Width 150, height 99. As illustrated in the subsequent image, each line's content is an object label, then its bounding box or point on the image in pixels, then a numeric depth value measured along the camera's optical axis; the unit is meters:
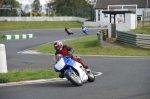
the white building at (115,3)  65.94
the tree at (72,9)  73.00
